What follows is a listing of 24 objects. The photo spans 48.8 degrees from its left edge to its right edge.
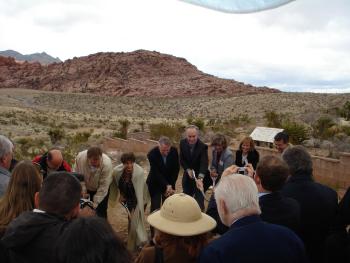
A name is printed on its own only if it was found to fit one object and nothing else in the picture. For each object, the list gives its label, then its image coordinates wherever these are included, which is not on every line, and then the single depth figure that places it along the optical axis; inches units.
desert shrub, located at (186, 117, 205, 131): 708.3
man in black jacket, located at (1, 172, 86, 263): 74.6
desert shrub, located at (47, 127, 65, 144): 738.2
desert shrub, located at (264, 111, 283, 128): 644.6
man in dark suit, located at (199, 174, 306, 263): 73.3
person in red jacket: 164.2
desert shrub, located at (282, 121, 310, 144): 485.5
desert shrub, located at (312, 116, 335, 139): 543.5
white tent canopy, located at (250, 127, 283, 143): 417.2
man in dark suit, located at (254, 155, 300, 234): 98.8
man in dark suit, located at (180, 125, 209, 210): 206.5
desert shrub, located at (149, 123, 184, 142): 593.8
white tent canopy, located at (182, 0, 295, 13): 57.7
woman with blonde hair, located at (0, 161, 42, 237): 96.9
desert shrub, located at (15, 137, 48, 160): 513.8
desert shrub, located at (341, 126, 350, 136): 539.4
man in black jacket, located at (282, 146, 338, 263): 115.1
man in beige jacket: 180.5
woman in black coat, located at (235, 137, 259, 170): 206.1
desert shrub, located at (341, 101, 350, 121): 699.6
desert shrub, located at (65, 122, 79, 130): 1040.4
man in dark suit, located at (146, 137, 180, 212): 199.0
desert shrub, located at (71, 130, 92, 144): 684.1
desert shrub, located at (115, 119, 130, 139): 656.1
